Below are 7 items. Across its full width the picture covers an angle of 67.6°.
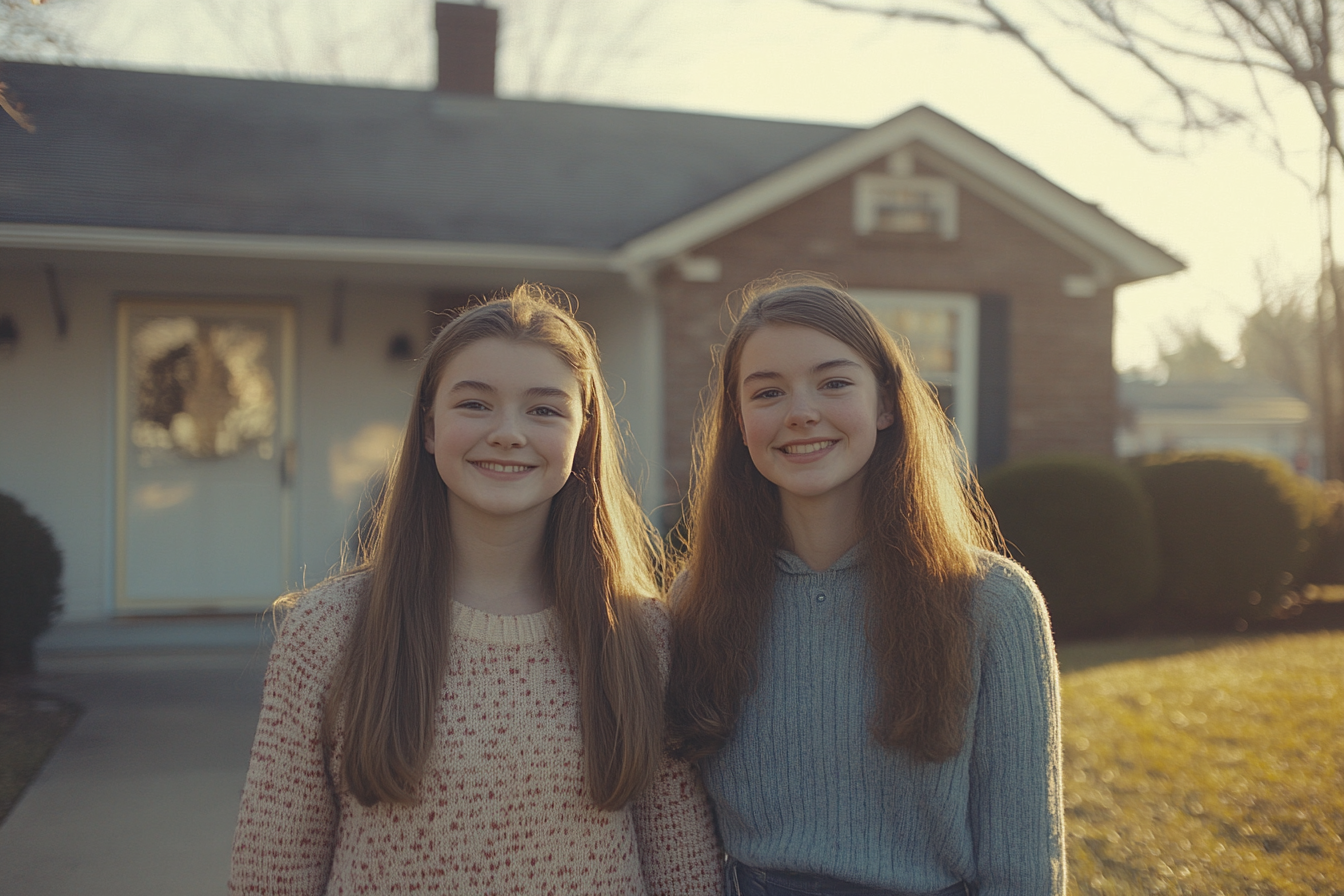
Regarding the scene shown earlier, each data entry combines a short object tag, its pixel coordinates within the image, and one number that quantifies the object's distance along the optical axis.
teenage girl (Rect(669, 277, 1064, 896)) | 1.65
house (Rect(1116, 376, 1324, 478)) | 35.91
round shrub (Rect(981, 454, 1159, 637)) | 7.32
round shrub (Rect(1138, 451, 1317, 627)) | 7.95
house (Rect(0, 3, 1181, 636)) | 7.51
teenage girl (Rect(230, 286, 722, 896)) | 1.65
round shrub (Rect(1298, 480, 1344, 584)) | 8.97
